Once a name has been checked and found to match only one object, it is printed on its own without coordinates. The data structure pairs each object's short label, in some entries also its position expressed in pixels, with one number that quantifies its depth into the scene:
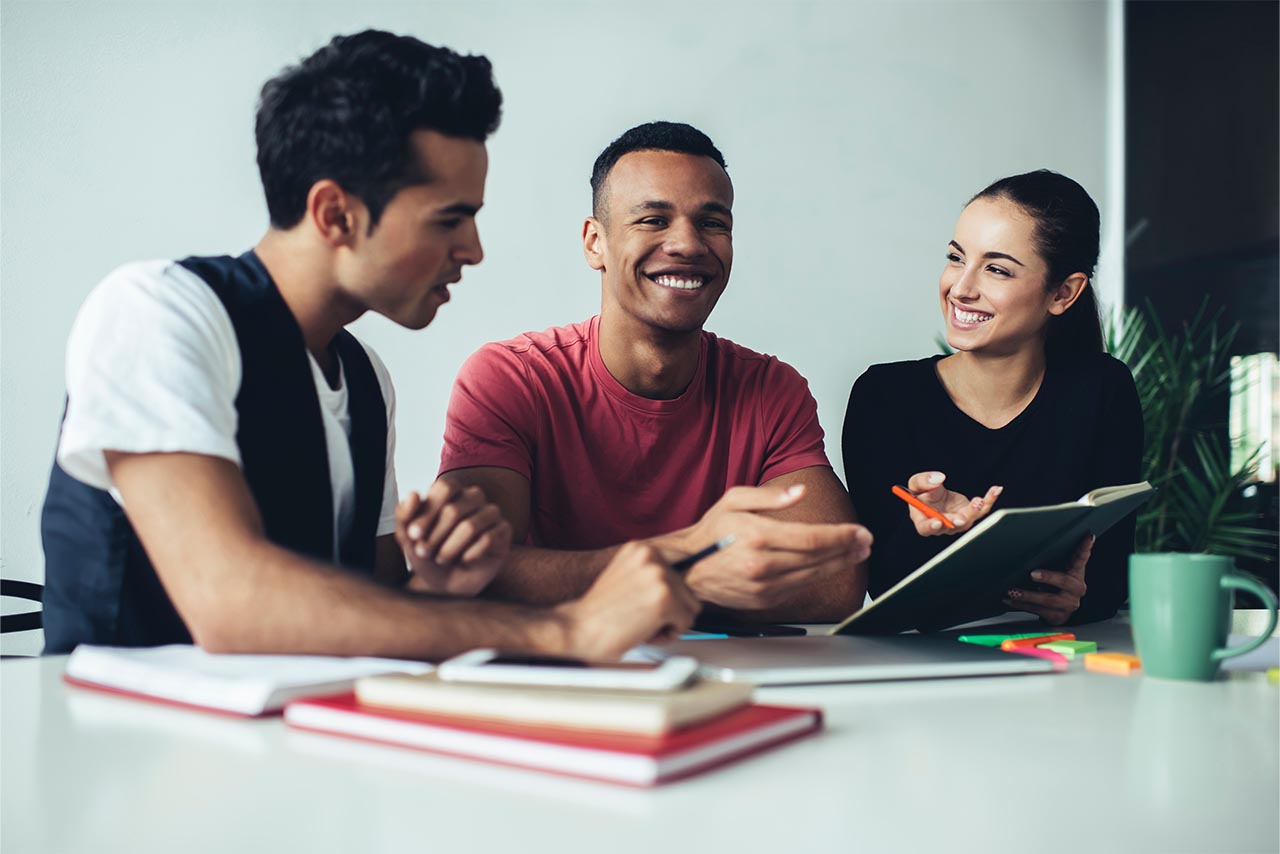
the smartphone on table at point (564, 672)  0.72
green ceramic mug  1.05
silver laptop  1.01
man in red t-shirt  1.86
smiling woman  2.01
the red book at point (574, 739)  0.64
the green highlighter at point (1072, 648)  1.20
